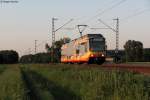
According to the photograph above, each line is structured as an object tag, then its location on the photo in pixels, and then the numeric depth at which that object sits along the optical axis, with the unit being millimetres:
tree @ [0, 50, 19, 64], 168850
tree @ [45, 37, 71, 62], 157238
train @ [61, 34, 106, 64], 53969
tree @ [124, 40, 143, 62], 106756
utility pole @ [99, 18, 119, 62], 76219
